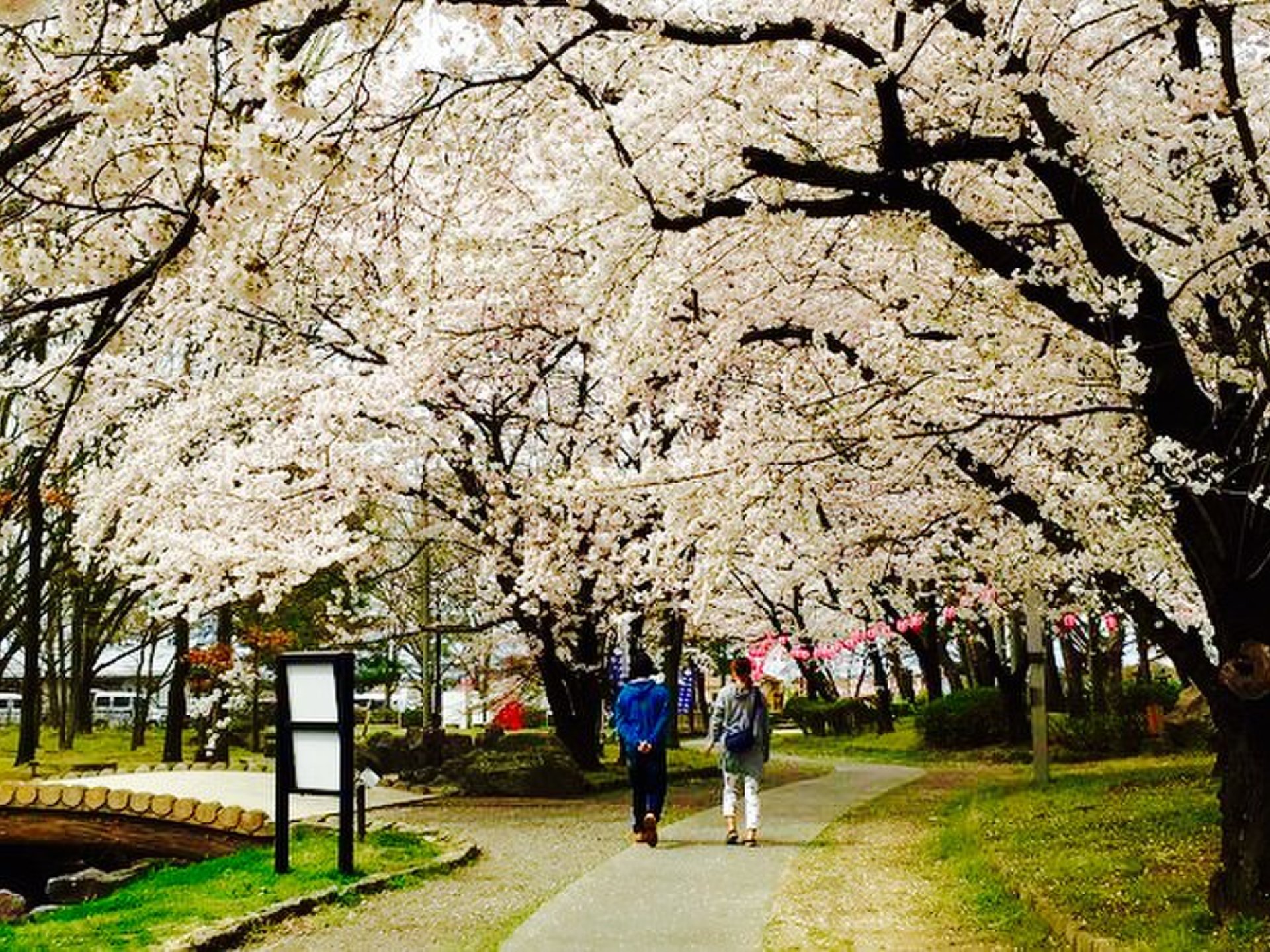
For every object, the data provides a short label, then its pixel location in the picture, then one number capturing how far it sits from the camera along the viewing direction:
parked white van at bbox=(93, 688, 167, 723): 51.84
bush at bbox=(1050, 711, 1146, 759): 18.62
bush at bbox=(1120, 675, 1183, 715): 21.52
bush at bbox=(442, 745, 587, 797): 15.11
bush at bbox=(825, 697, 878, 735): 33.41
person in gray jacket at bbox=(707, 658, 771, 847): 10.05
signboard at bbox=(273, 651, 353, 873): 9.02
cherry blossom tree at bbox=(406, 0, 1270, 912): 5.68
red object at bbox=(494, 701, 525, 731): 33.47
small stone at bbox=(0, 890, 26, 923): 9.66
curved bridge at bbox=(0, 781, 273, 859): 11.38
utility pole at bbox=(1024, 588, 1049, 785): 13.38
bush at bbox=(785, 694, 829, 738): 34.00
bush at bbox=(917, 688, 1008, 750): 23.73
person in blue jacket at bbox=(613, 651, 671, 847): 10.05
